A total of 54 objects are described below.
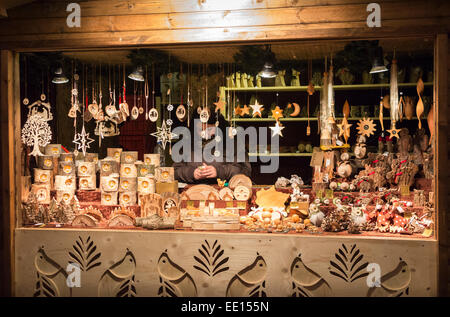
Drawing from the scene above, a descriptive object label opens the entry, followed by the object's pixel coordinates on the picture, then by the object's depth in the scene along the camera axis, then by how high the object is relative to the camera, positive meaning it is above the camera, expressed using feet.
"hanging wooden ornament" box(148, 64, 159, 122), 14.73 +1.51
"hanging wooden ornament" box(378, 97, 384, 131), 13.92 +1.41
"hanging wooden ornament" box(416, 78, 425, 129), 13.08 +1.76
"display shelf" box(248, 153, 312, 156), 15.84 +0.06
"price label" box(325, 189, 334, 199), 13.14 -1.22
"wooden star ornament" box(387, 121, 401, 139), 13.35 +0.75
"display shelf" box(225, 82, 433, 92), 15.22 +2.59
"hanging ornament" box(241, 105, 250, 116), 15.57 +1.72
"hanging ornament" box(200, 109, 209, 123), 14.75 +1.50
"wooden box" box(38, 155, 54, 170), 13.70 -0.16
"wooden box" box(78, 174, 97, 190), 13.61 -0.86
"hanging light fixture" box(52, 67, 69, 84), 14.28 +2.78
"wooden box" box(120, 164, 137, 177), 13.38 -0.47
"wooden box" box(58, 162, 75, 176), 13.60 -0.36
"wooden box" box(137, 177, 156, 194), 13.19 -0.91
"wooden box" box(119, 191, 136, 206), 13.16 -1.32
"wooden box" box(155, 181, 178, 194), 13.08 -0.97
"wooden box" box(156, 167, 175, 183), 13.37 -0.60
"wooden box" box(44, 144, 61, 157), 13.97 +0.25
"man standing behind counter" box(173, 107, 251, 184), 14.48 -0.42
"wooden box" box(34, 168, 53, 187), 13.50 -0.62
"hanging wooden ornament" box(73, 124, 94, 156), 14.75 +0.60
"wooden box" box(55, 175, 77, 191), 13.51 -0.85
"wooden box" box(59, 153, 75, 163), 13.65 -0.02
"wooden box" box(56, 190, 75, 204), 13.46 -1.24
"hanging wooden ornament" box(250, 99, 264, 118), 15.50 +1.78
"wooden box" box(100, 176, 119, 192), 13.20 -0.84
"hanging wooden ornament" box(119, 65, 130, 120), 14.83 +1.81
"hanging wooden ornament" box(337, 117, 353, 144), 14.40 +0.95
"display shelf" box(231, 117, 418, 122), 15.56 +1.41
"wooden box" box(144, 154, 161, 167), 13.71 -0.09
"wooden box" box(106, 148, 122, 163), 14.04 +0.12
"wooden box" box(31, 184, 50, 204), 13.28 -1.12
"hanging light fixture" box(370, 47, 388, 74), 12.26 +2.76
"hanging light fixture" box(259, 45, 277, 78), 12.79 +2.82
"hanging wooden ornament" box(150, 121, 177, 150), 15.02 +0.79
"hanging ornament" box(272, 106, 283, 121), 15.38 +1.58
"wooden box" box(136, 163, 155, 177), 13.33 -0.44
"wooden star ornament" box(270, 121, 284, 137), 15.53 +1.00
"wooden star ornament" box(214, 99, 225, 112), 14.90 +1.85
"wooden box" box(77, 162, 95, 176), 13.61 -0.40
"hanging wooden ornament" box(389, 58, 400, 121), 12.99 +1.85
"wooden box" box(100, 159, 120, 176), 13.47 -0.34
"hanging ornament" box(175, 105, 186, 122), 14.71 +1.57
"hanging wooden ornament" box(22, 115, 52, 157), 13.48 +0.79
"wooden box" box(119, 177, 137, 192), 13.20 -0.87
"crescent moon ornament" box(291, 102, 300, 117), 15.98 +1.75
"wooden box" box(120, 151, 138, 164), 13.61 -0.01
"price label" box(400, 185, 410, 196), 12.62 -1.07
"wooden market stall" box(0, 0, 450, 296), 10.53 -2.09
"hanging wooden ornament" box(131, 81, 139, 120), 14.75 +1.58
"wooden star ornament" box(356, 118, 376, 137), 14.60 +0.99
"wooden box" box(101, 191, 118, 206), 13.17 -1.35
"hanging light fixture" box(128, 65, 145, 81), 13.98 +2.81
